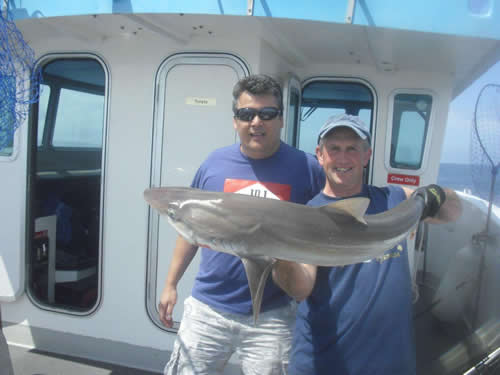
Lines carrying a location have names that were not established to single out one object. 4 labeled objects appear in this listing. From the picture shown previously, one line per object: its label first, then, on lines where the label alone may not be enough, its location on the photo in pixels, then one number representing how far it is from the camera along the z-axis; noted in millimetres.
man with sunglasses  2035
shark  1279
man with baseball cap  1636
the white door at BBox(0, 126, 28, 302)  3691
